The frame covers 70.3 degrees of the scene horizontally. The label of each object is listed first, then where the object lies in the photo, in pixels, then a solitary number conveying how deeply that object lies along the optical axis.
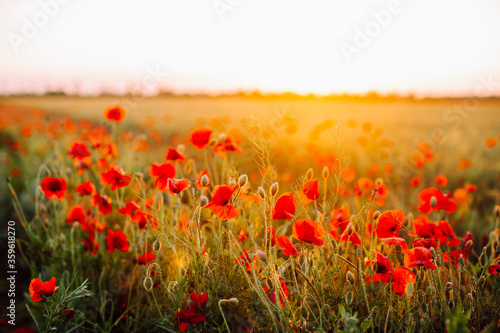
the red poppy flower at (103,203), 1.61
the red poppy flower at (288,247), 1.05
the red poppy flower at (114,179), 1.48
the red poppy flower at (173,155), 1.58
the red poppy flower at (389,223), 1.14
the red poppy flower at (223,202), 1.04
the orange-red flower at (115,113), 2.06
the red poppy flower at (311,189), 1.15
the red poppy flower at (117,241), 1.45
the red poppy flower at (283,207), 1.09
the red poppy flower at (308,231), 1.04
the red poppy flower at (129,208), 1.34
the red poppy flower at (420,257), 1.01
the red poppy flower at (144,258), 1.38
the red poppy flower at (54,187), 1.59
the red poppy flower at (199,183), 1.34
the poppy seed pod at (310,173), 1.23
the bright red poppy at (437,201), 1.36
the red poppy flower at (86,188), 1.64
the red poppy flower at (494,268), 1.23
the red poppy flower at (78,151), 1.80
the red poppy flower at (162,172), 1.40
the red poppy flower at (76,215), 1.68
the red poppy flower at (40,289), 1.13
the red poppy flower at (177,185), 1.13
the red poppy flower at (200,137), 1.63
